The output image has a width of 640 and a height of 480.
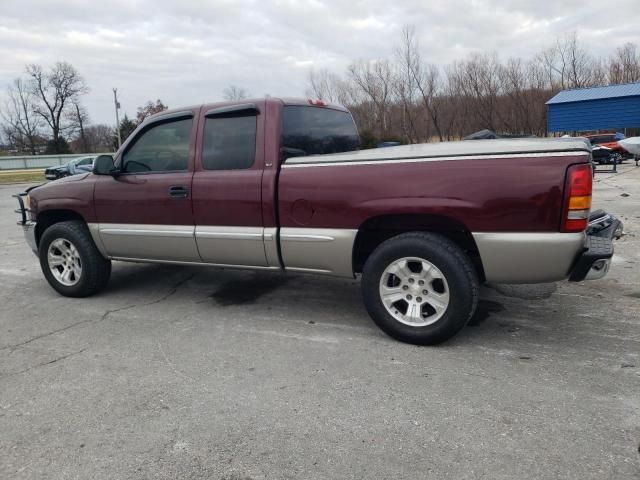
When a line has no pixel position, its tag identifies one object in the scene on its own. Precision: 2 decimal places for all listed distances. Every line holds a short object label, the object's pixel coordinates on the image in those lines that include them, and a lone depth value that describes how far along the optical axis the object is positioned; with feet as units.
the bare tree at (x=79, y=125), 230.68
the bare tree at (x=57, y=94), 223.30
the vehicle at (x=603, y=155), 81.35
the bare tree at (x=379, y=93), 132.57
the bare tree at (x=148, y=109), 191.35
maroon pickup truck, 10.57
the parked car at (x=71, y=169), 91.03
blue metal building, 101.35
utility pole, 151.43
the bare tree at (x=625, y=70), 138.41
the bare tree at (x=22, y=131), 231.71
